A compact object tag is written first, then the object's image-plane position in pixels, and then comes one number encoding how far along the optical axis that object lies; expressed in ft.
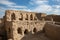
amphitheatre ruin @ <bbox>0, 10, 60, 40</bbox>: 26.67
